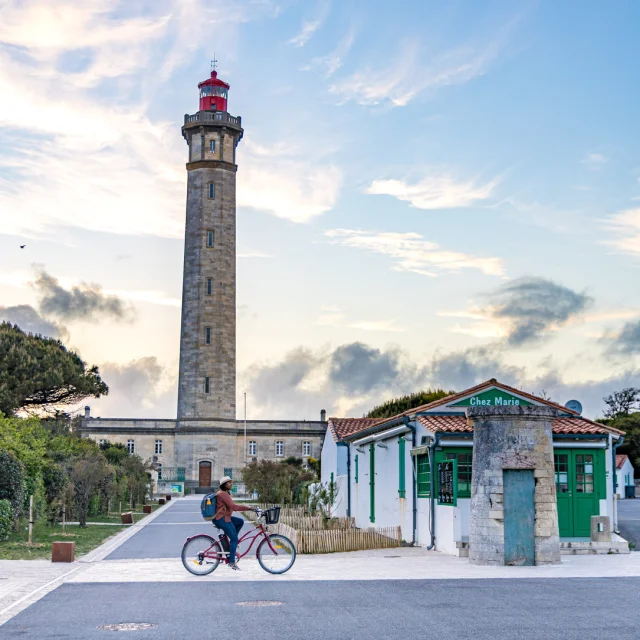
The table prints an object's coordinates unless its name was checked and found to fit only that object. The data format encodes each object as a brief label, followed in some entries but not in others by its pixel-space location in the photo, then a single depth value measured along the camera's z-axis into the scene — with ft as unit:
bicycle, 49.06
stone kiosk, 55.57
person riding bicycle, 48.80
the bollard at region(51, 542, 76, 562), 57.72
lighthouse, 221.46
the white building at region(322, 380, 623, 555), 65.51
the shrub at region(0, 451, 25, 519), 75.77
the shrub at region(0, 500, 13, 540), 70.49
